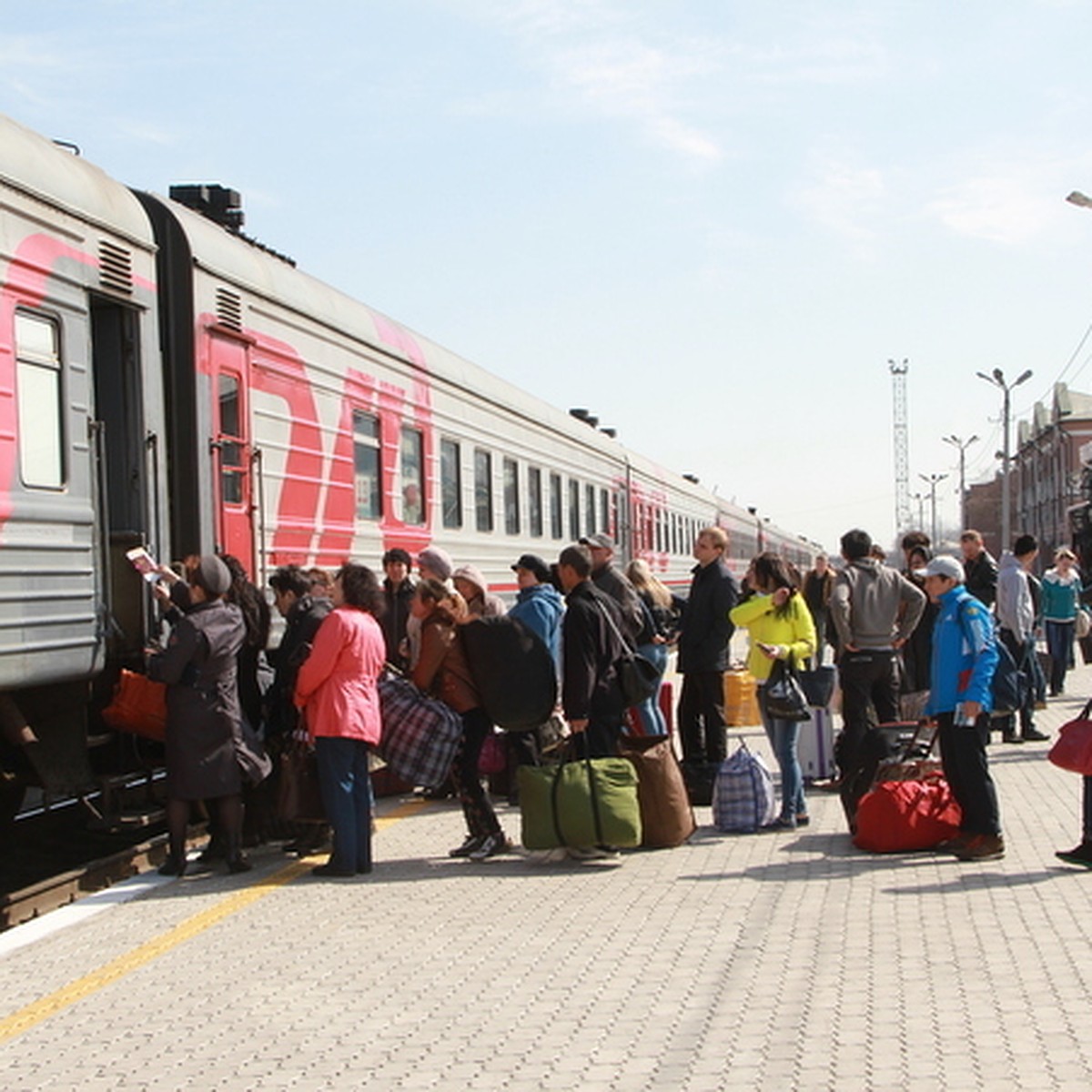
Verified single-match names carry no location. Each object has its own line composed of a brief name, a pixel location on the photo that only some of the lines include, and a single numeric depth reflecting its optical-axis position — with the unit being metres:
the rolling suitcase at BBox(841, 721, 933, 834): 9.31
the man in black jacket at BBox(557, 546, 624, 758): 8.84
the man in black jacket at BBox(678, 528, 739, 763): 10.68
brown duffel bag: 9.02
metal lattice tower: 116.94
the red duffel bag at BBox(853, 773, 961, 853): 8.77
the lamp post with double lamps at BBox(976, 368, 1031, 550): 55.50
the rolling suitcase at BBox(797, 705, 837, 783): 11.59
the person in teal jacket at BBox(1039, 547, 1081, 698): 17.56
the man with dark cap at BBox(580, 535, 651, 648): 10.59
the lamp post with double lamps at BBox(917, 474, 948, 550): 120.96
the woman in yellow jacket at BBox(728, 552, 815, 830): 9.70
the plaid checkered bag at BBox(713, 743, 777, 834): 9.55
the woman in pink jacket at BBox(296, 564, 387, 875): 8.57
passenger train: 8.14
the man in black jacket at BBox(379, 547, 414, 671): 11.41
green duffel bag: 8.56
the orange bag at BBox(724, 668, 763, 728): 15.98
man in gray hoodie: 10.95
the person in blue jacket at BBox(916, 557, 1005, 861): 8.55
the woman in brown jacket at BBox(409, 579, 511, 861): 8.97
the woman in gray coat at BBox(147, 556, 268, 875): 8.42
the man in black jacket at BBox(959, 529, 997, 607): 13.90
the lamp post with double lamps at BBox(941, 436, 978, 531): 92.12
